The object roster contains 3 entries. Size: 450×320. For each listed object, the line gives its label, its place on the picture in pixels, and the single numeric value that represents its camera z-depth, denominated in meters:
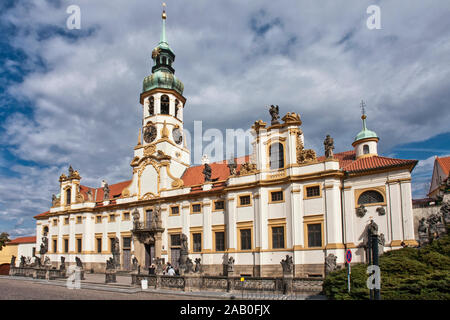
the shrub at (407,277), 14.52
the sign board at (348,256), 15.06
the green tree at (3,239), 54.22
